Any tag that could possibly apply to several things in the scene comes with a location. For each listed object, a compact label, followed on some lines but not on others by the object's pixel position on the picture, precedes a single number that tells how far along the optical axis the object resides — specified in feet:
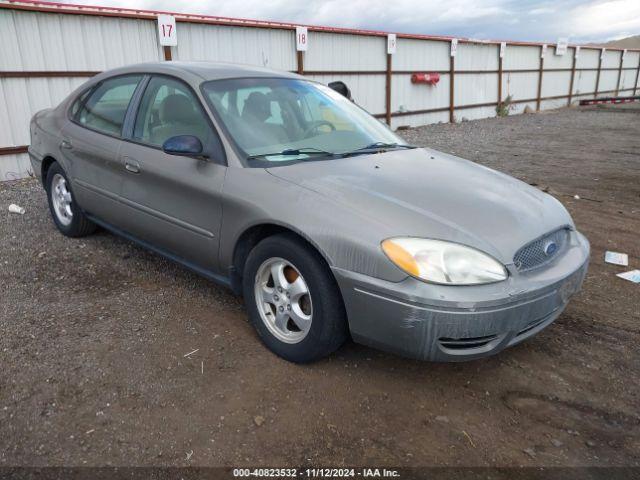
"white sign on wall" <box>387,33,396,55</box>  51.29
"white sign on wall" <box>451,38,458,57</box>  60.49
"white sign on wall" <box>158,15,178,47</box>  32.60
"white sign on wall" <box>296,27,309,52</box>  42.28
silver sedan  7.84
